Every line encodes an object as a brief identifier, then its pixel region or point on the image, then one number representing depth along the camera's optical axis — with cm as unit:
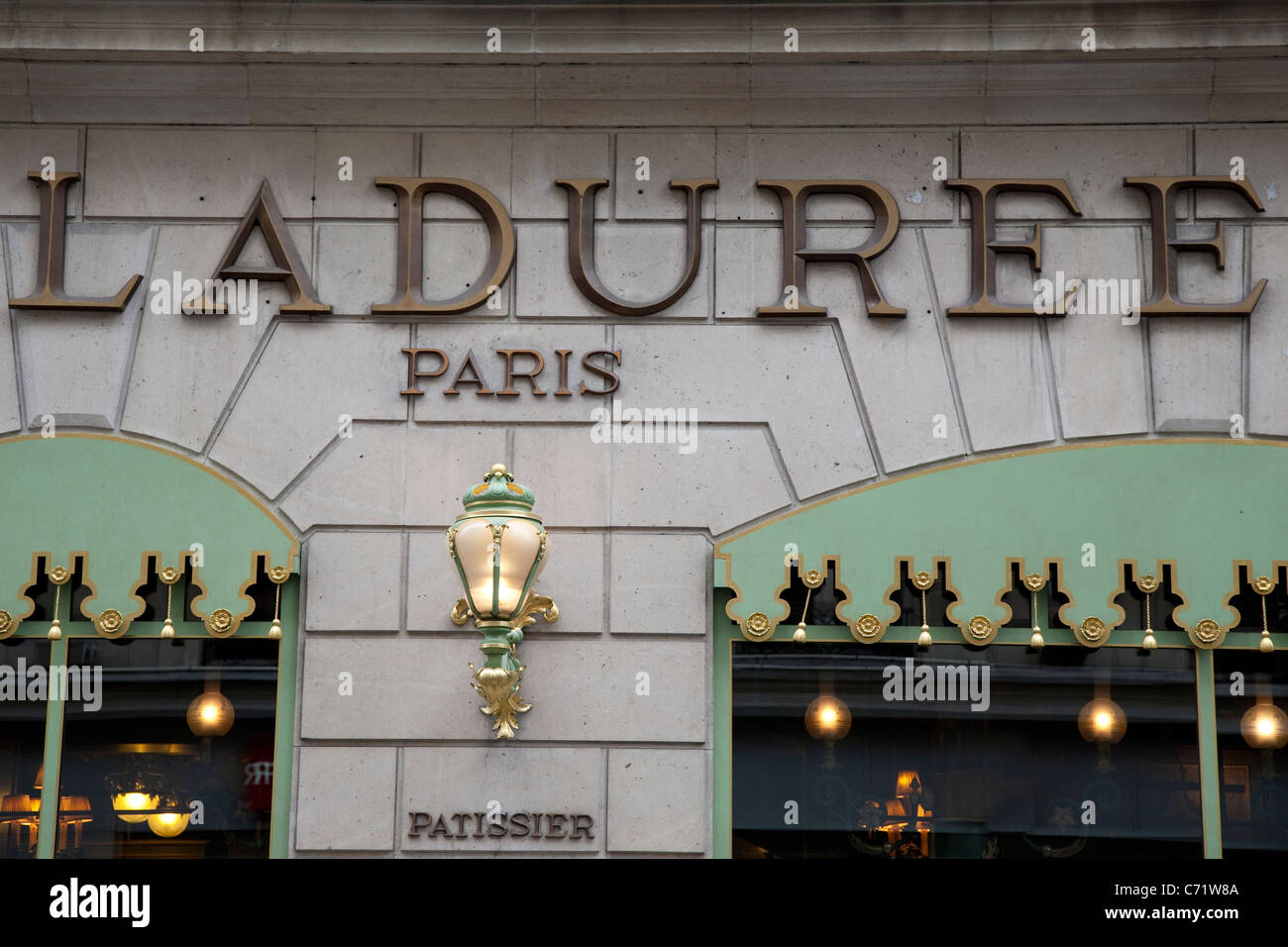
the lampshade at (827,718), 1102
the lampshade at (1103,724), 1098
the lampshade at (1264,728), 1095
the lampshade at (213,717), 1105
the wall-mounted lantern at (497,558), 1026
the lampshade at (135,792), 1097
